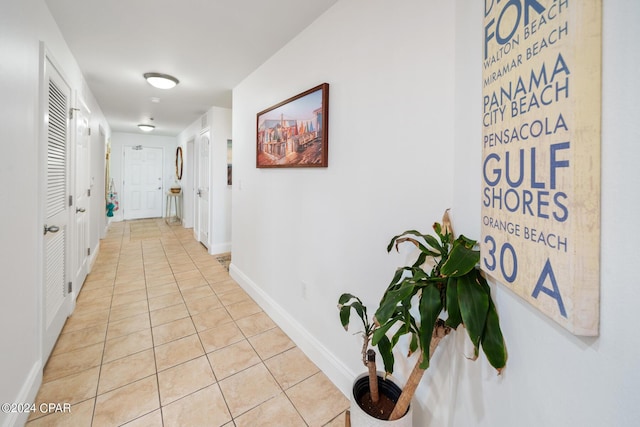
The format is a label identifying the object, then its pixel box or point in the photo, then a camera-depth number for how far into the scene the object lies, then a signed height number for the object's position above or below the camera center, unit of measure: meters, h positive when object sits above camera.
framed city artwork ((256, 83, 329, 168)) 1.71 +0.55
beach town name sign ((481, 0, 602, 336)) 0.51 +0.12
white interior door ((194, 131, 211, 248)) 4.41 +0.25
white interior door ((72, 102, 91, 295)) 2.56 +0.05
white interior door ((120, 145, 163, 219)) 6.87 +0.54
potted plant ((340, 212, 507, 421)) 0.71 -0.29
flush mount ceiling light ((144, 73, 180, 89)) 2.83 +1.32
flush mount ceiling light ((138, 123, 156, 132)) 5.51 +1.61
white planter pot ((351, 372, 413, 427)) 0.99 -0.82
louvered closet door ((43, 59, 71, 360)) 1.75 -0.05
